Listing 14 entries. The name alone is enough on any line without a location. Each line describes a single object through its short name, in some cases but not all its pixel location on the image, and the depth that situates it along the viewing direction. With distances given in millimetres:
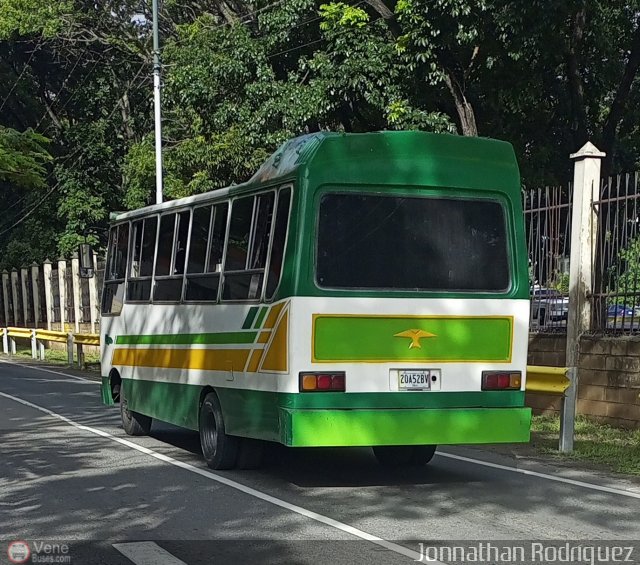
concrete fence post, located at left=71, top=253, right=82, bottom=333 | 36219
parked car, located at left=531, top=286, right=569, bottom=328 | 14867
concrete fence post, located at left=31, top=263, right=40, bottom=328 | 41438
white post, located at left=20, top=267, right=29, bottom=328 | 43156
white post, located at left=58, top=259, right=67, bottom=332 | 37781
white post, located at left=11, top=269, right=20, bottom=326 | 44656
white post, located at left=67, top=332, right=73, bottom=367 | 29703
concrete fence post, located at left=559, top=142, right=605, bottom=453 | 14195
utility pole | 26258
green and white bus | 9281
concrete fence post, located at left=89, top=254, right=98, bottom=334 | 34612
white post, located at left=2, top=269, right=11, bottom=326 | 46125
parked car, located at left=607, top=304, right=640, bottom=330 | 13523
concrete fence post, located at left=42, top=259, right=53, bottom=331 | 39438
